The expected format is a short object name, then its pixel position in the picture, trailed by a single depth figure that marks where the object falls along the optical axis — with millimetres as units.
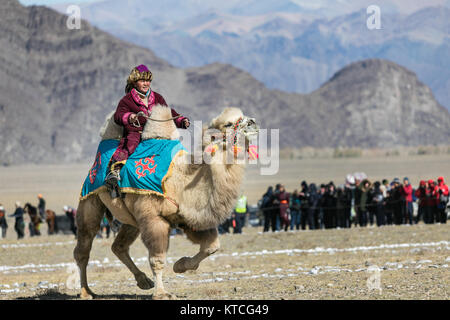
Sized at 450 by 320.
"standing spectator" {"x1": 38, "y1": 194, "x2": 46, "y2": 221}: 32188
